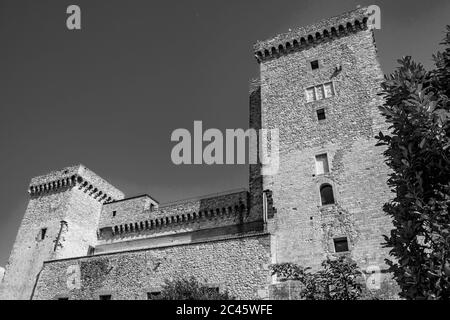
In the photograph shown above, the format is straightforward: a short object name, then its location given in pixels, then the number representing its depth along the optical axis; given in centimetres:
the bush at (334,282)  1255
